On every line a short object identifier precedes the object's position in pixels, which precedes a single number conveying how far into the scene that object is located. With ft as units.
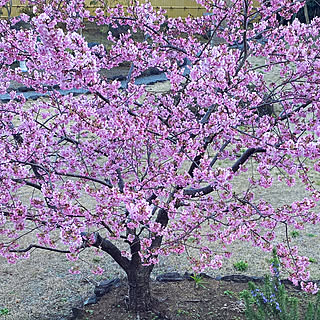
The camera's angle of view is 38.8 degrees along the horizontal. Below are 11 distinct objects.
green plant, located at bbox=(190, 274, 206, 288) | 13.46
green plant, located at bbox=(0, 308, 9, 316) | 13.11
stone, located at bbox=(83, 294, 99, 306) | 12.73
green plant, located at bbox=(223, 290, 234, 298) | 12.98
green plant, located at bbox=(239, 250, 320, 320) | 8.61
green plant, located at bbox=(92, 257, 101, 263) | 16.34
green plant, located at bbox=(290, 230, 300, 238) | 17.72
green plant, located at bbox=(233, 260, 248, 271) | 15.37
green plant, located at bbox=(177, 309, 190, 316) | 11.84
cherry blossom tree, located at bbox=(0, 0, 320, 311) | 8.61
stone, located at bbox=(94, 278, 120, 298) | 13.20
